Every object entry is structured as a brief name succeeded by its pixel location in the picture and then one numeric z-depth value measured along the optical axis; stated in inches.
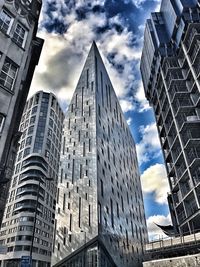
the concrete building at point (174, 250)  870.1
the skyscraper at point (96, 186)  1590.8
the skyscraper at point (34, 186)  3102.9
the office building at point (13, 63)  765.3
